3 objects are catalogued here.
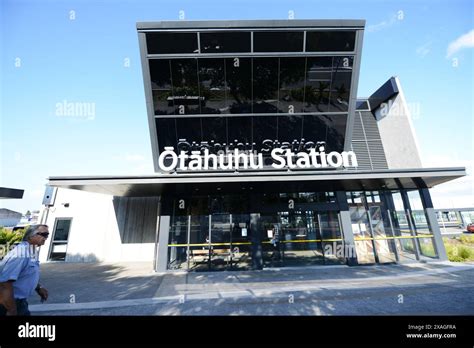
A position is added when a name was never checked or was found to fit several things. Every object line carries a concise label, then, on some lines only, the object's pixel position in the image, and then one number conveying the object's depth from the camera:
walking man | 2.61
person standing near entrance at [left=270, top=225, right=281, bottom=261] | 10.69
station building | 10.45
